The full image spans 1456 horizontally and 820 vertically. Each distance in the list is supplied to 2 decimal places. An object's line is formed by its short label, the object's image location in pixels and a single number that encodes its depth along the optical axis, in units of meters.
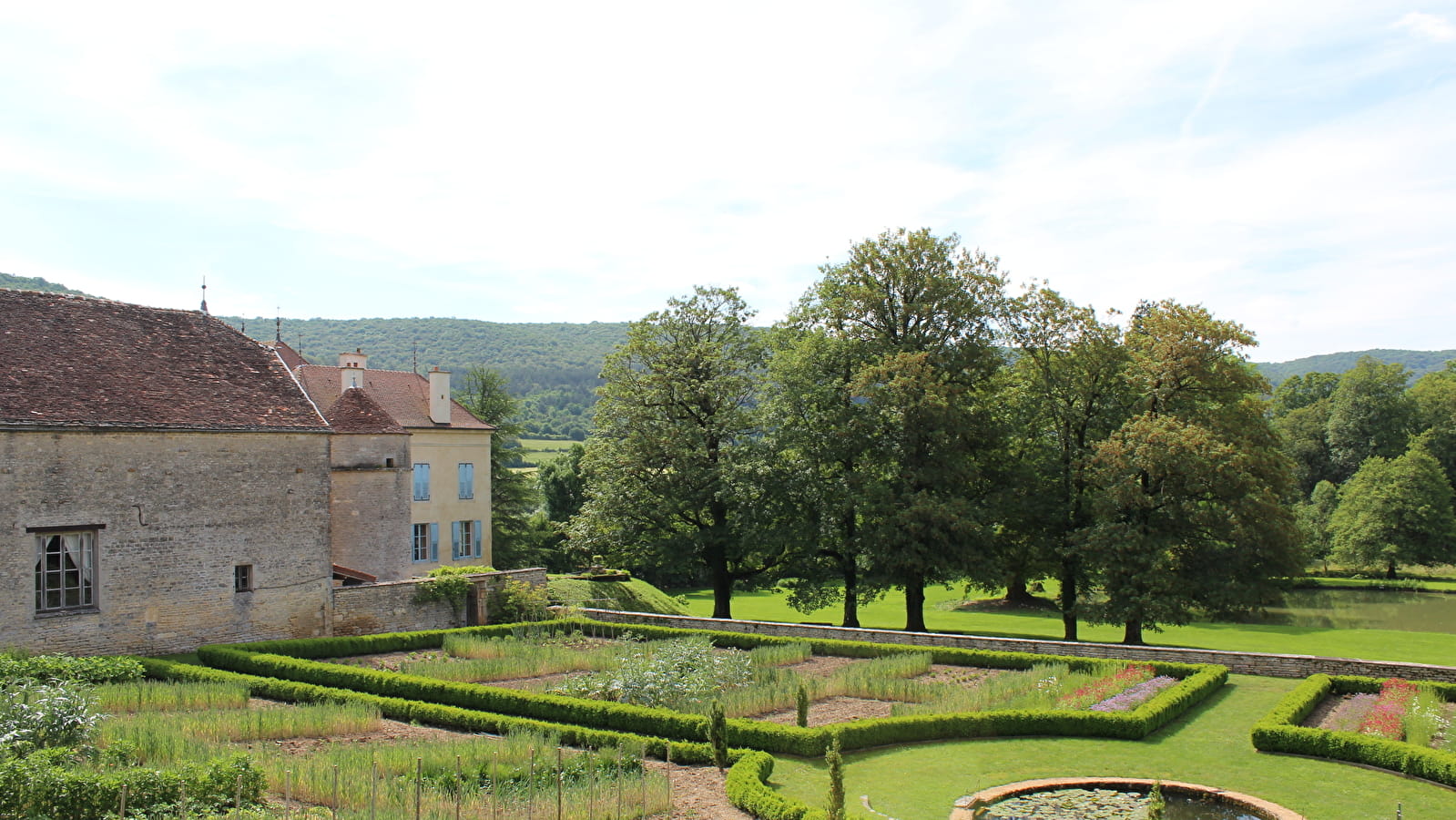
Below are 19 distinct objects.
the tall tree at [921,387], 29.47
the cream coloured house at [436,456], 38.50
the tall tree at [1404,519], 53.50
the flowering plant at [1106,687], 17.58
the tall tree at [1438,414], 61.97
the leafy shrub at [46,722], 12.21
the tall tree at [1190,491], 27.06
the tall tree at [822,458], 31.41
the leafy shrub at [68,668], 16.75
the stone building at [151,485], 20.56
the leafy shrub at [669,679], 17.16
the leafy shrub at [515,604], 29.22
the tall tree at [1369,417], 66.06
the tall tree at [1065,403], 30.59
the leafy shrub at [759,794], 11.19
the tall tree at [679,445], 34.62
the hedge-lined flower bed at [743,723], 15.29
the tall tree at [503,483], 50.12
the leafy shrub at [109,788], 10.11
